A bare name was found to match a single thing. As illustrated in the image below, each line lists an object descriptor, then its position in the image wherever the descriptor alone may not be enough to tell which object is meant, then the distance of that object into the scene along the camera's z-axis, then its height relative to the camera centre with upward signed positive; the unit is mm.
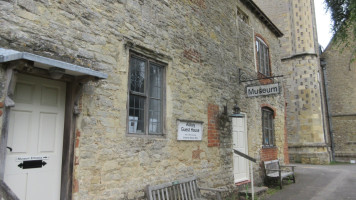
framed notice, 5777 +105
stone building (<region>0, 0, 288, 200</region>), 3459 +667
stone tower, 17969 +3557
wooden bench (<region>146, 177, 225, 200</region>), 4872 -1092
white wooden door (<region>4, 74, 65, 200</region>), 3424 -39
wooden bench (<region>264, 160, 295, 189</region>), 9211 -1337
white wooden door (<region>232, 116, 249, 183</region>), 8148 -365
